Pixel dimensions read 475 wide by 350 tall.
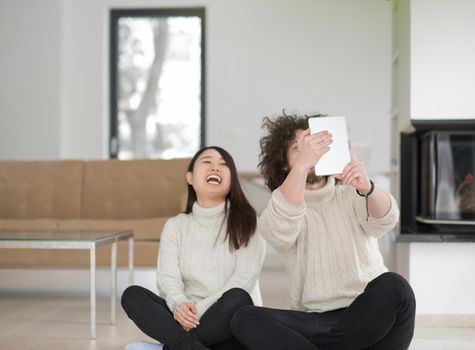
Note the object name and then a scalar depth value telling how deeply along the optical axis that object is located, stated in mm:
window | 7898
